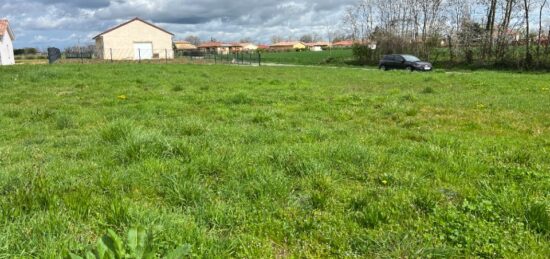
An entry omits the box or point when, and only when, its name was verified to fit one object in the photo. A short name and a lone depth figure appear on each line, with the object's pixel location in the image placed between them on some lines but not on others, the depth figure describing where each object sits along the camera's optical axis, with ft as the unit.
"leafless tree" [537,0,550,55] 89.04
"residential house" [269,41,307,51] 466.78
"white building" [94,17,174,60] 181.27
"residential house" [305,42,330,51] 462.19
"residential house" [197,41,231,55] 407.56
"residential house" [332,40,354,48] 391.40
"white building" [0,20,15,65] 131.54
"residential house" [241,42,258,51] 483.23
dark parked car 89.87
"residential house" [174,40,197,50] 387.75
